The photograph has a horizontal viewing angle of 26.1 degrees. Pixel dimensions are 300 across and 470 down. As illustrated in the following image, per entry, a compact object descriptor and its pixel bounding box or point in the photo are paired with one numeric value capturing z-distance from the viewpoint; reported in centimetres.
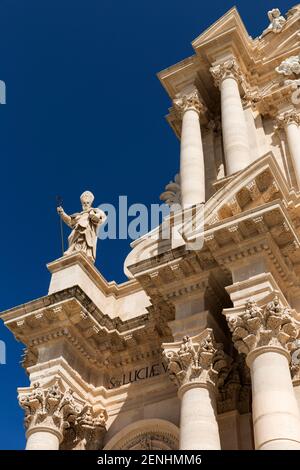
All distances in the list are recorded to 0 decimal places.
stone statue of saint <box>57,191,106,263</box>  1620
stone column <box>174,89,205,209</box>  1648
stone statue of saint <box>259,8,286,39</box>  2140
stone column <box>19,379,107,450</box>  1243
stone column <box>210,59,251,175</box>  1634
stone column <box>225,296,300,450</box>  923
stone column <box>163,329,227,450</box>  1038
